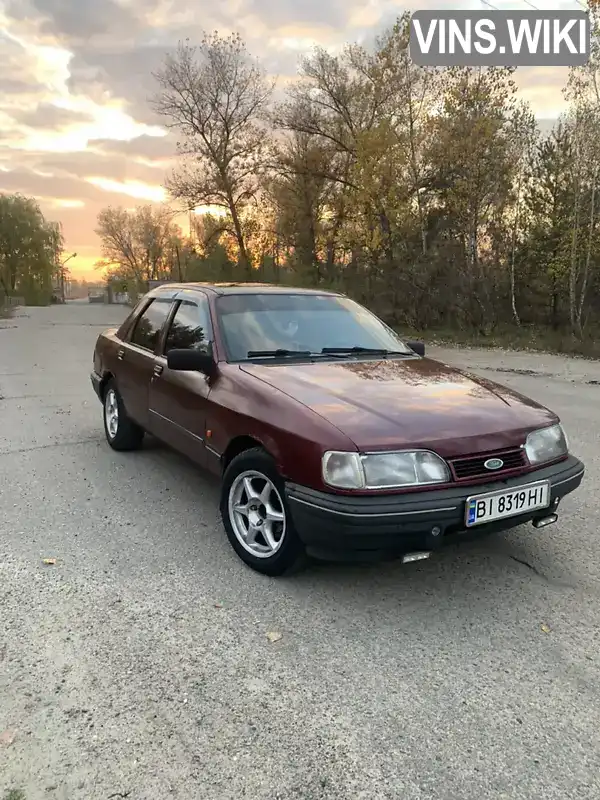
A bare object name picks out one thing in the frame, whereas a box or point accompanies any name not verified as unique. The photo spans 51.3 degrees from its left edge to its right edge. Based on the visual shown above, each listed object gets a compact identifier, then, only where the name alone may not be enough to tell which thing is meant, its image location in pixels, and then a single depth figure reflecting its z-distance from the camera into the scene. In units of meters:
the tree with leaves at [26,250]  57.66
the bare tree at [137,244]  73.06
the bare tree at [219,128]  30.50
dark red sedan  2.92
